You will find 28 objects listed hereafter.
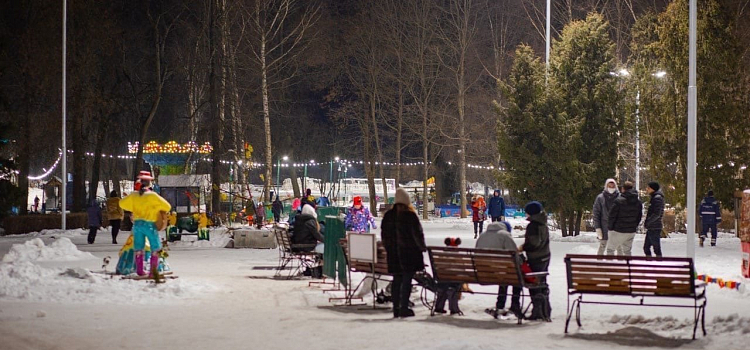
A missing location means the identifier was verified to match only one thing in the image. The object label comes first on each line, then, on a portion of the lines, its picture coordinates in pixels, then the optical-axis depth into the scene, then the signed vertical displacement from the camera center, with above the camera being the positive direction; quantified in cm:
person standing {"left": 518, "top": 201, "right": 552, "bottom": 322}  1187 -51
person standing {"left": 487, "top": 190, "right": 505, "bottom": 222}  3022 -26
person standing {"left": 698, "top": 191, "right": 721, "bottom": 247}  2598 -38
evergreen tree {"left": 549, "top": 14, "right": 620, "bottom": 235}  3144 +303
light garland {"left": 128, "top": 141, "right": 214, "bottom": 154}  4640 +235
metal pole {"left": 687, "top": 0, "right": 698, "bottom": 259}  1644 +133
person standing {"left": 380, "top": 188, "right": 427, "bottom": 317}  1176 -61
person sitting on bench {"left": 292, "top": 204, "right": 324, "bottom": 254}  1756 -61
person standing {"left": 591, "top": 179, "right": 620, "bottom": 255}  1866 -16
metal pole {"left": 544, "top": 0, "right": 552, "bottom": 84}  3258 +515
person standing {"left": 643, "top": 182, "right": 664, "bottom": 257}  1909 -35
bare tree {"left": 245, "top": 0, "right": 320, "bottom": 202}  4191 +748
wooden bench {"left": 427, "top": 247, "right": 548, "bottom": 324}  1139 -85
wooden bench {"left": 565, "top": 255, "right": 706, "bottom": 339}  1055 -87
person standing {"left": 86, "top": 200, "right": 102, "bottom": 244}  2888 -77
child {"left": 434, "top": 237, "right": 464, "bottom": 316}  1207 -125
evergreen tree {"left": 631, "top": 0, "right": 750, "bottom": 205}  2970 +307
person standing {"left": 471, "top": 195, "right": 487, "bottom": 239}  3069 -37
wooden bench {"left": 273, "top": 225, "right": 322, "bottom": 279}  1741 -100
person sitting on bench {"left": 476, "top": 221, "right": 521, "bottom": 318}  1177 -59
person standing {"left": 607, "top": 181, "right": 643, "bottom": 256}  1720 -34
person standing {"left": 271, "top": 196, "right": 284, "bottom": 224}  4222 -55
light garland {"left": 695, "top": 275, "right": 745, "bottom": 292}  1441 -128
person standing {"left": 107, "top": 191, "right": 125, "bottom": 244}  2856 -58
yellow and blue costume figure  1559 -31
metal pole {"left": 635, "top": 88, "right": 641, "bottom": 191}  3200 +276
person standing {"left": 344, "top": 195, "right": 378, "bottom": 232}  2077 -47
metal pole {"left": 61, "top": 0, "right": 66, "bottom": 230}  3425 +112
